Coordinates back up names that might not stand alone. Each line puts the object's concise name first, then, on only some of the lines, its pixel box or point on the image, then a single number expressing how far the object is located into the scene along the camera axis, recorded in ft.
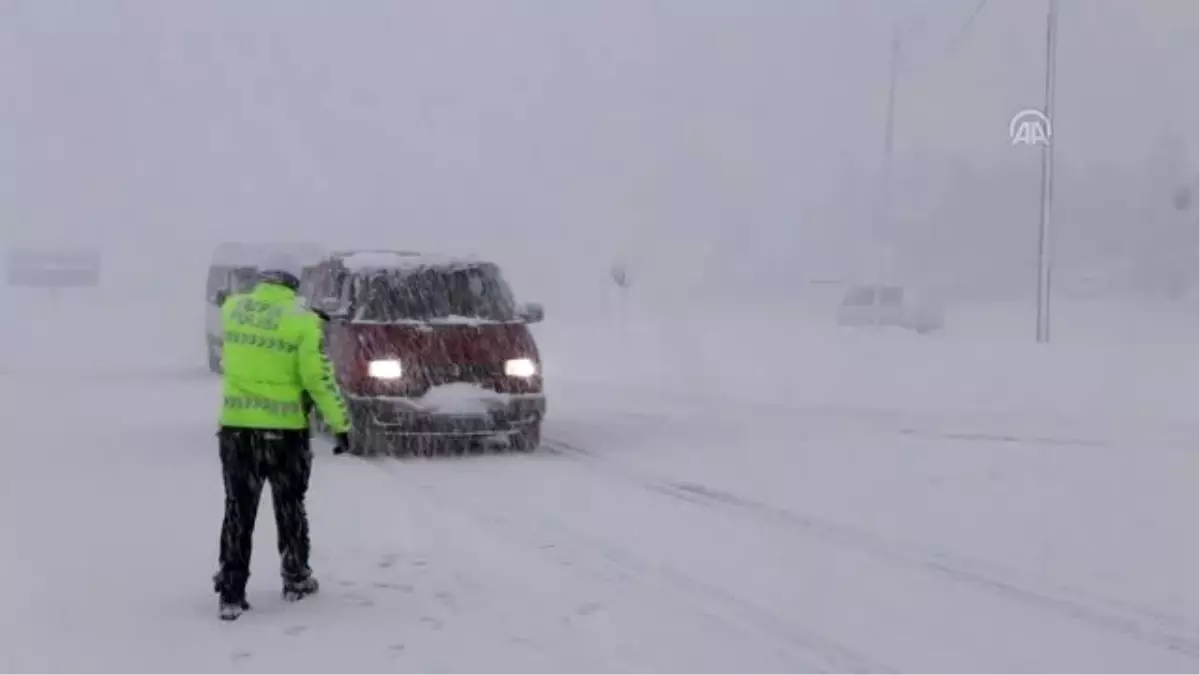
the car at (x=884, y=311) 164.55
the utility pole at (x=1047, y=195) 98.17
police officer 24.45
